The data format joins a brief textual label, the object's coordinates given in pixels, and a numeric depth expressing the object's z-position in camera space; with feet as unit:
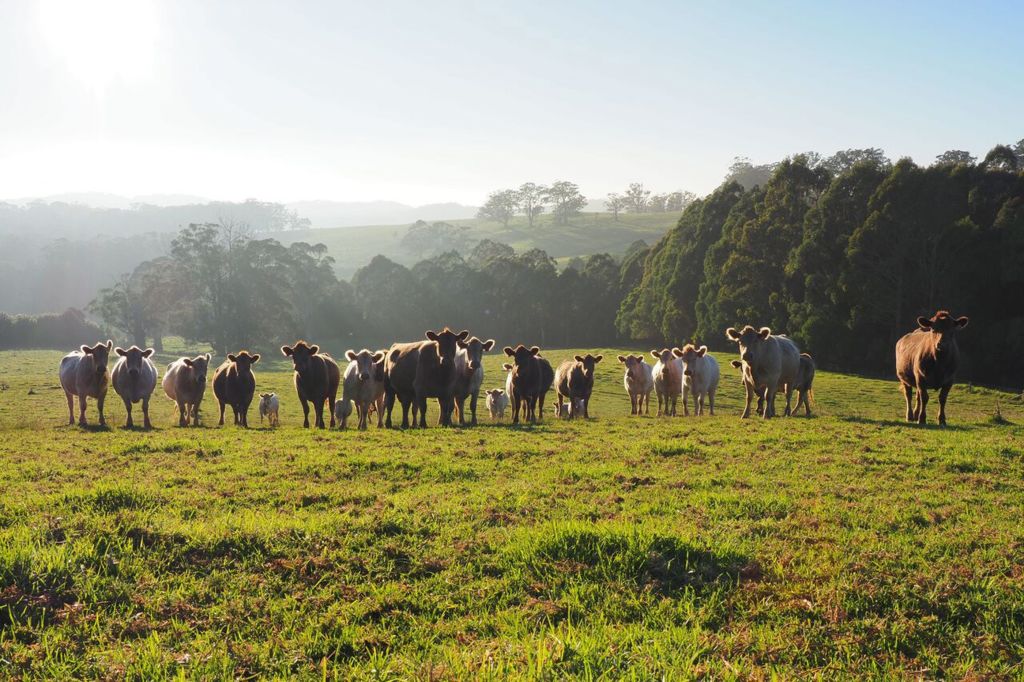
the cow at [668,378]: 73.51
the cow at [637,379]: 77.15
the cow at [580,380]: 69.31
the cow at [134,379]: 57.16
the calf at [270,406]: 75.92
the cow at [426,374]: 55.16
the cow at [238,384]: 60.39
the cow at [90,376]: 57.06
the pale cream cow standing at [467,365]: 57.98
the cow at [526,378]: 65.87
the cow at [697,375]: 69.67
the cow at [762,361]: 56.54
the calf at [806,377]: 65.51
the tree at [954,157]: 261.15
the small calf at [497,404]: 81.87
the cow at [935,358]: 50.11
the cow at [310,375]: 59.26
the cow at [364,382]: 64.13
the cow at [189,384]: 63.46
